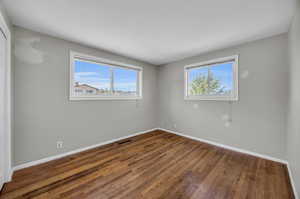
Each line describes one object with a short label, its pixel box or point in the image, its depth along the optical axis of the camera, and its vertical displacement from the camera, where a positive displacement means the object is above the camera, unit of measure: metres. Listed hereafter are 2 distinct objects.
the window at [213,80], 2.76 +0.53
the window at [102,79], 2.61 +0.53
